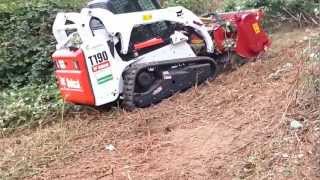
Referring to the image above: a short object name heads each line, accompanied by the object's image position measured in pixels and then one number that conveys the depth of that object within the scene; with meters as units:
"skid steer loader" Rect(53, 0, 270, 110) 5.37
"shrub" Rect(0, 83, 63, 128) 5.80
